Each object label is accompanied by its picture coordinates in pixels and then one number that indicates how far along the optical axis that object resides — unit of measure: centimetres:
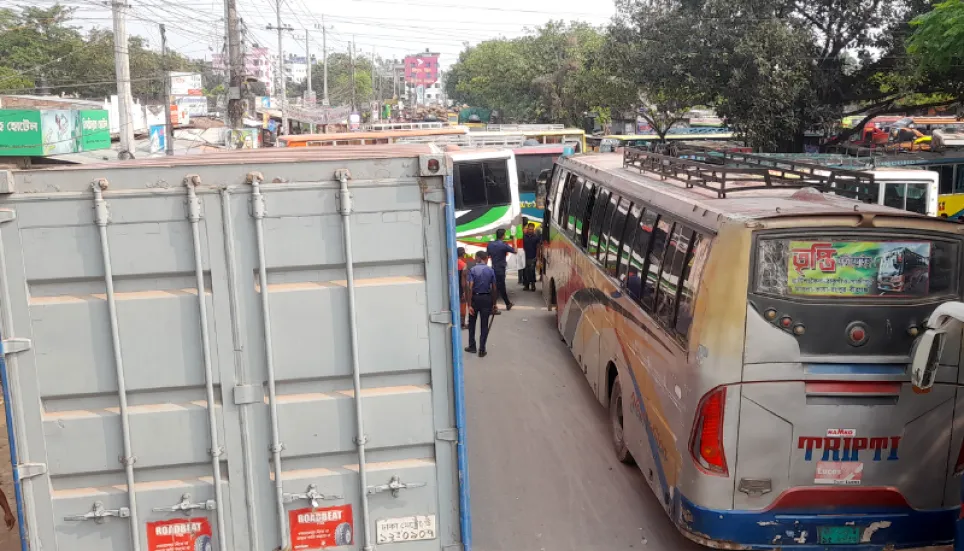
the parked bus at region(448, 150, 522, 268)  1683
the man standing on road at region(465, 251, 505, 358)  1099
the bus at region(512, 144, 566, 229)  2056
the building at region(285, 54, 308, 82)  13982
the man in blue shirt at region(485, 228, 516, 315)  1362
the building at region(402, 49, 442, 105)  15088
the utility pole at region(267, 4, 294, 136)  3269
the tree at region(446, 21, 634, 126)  3841
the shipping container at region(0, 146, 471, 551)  391
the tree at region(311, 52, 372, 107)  10550
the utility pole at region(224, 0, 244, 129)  2045
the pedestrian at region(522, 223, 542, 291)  1620
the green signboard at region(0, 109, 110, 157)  2077
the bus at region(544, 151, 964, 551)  498
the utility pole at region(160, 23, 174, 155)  2030
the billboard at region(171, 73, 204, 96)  3788
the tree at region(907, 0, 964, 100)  1786
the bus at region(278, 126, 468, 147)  1988
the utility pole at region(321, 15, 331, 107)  5756
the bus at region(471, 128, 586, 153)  2330
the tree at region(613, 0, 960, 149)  2442
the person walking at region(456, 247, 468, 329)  1227
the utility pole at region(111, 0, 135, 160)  1611
